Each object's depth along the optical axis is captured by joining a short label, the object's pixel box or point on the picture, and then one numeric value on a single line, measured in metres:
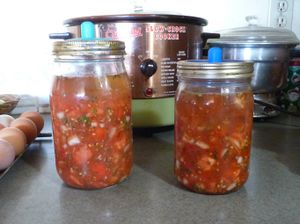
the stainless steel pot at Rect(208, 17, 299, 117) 0.77
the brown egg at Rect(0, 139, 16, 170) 0.47
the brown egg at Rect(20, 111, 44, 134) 0.67
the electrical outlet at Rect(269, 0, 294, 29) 0.97
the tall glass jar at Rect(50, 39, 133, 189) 0.43
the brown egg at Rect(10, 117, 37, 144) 0.60
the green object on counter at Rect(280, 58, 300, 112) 0.91
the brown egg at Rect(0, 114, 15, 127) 0.64
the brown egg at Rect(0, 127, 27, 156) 0.52
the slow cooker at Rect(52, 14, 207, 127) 0.61
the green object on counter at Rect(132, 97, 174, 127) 0.66
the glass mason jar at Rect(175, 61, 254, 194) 0.42
